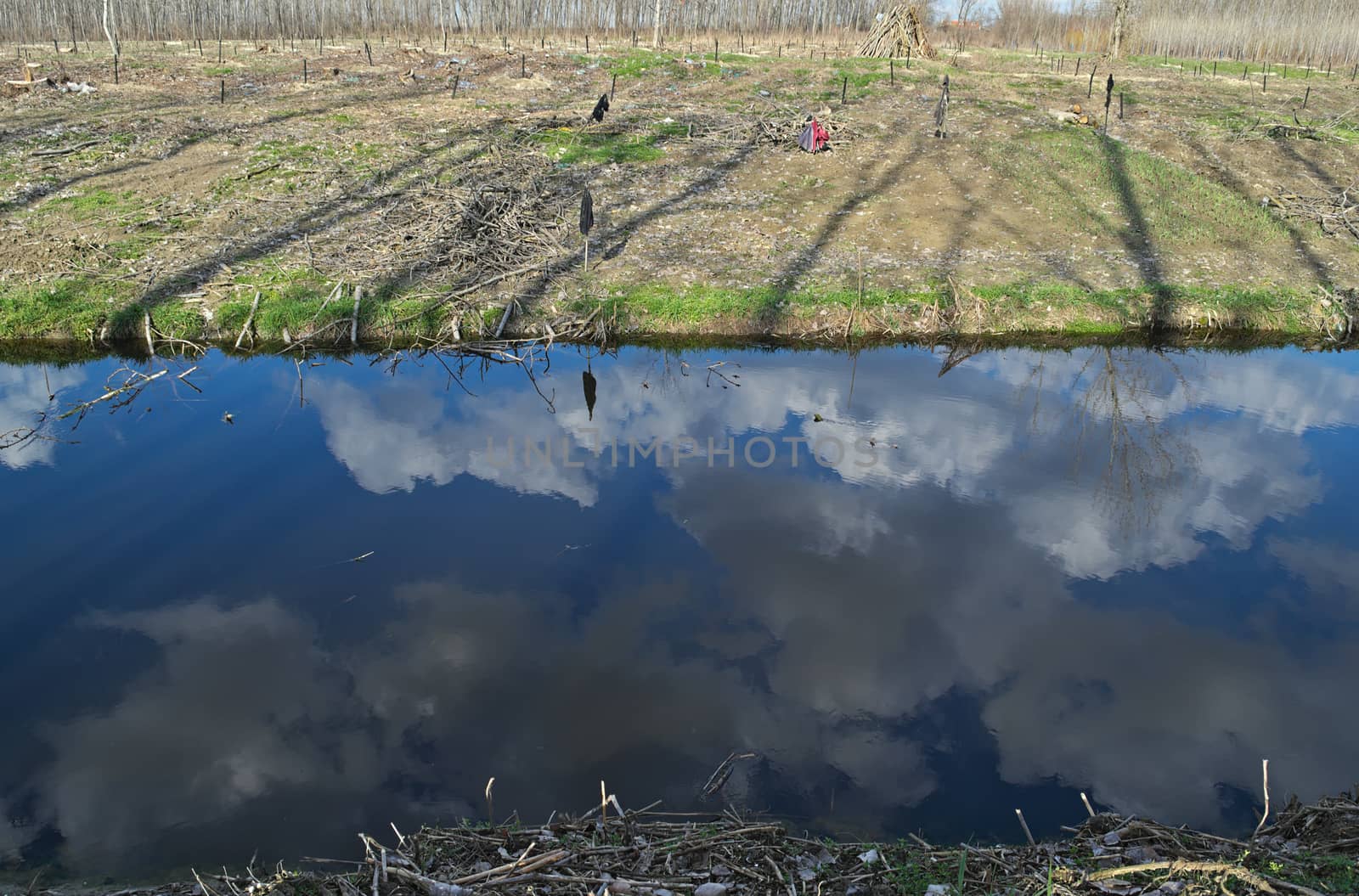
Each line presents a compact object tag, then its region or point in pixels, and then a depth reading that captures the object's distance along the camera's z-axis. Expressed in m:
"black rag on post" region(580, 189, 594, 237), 16.02
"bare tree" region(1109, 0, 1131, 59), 41.66
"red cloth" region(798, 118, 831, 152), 23.61
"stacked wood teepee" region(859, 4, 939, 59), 34.03
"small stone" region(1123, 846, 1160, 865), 5.37
